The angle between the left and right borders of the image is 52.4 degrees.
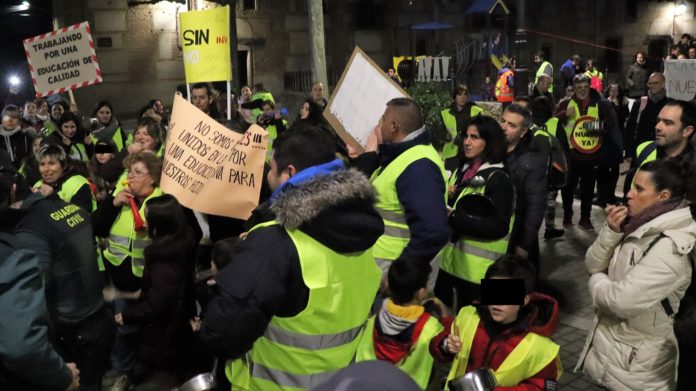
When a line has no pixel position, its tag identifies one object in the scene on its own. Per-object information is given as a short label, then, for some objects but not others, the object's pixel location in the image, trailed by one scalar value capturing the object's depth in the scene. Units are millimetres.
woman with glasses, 5043
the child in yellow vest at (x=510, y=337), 3252
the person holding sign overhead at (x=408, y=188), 3965
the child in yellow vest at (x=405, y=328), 3547
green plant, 13562
